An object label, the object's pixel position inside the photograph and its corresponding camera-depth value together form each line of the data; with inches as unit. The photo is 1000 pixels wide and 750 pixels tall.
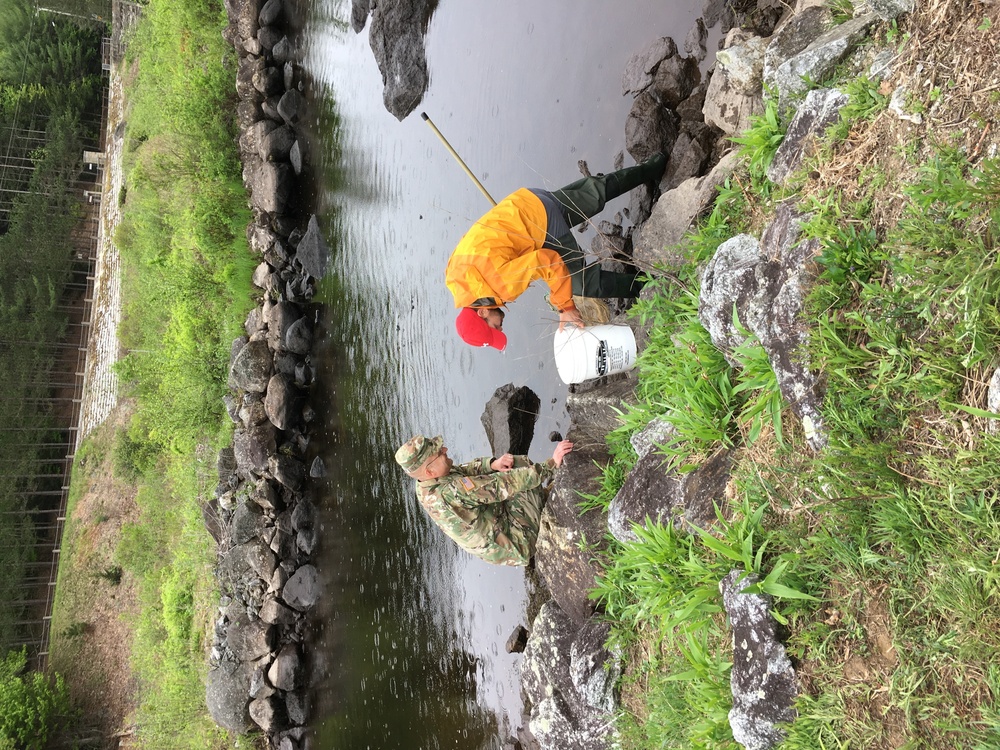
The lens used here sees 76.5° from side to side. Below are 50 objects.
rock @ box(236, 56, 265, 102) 366.0
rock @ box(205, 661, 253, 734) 293.9
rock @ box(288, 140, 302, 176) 353.7
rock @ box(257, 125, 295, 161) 349.4
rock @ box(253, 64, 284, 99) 363.9
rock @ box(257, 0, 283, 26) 371.2
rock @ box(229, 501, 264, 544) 315.0
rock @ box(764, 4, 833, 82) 136.6
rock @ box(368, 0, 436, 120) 285.0
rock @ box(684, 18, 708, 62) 177.6
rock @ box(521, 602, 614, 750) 159.6
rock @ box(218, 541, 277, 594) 307.9
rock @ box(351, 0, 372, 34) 322.0
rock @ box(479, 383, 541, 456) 219.9
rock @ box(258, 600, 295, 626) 297.1
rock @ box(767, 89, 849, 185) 117.6
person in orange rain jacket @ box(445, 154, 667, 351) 158.6
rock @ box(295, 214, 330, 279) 335.3
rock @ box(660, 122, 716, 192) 177.3
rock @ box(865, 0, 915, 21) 108.0
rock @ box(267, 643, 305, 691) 286.8
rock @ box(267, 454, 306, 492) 311.4
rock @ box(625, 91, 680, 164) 185.3
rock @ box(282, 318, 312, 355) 324.2
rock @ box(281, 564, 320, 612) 299.9
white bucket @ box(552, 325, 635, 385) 168.7
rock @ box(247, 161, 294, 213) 344.2
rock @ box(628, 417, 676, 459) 146.9
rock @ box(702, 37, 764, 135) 154.9
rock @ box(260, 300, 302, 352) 327.9
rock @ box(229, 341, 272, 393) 327.0
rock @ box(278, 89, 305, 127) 357.7
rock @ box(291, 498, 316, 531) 306.8
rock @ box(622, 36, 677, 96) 184.5
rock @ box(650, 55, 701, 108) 180.8
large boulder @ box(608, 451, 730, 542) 125.8
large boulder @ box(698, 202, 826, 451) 104.9
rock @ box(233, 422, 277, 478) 317.1
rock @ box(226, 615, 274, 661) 294.7
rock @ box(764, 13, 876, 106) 120.6
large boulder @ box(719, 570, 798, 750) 100.0
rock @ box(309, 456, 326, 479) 313.8
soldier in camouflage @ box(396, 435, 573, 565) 186.5
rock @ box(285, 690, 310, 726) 289.3
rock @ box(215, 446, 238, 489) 343.0
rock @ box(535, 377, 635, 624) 169.0
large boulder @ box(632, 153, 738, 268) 161.6
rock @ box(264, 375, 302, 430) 313.7
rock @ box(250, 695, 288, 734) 284.5
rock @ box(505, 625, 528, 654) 215.0
